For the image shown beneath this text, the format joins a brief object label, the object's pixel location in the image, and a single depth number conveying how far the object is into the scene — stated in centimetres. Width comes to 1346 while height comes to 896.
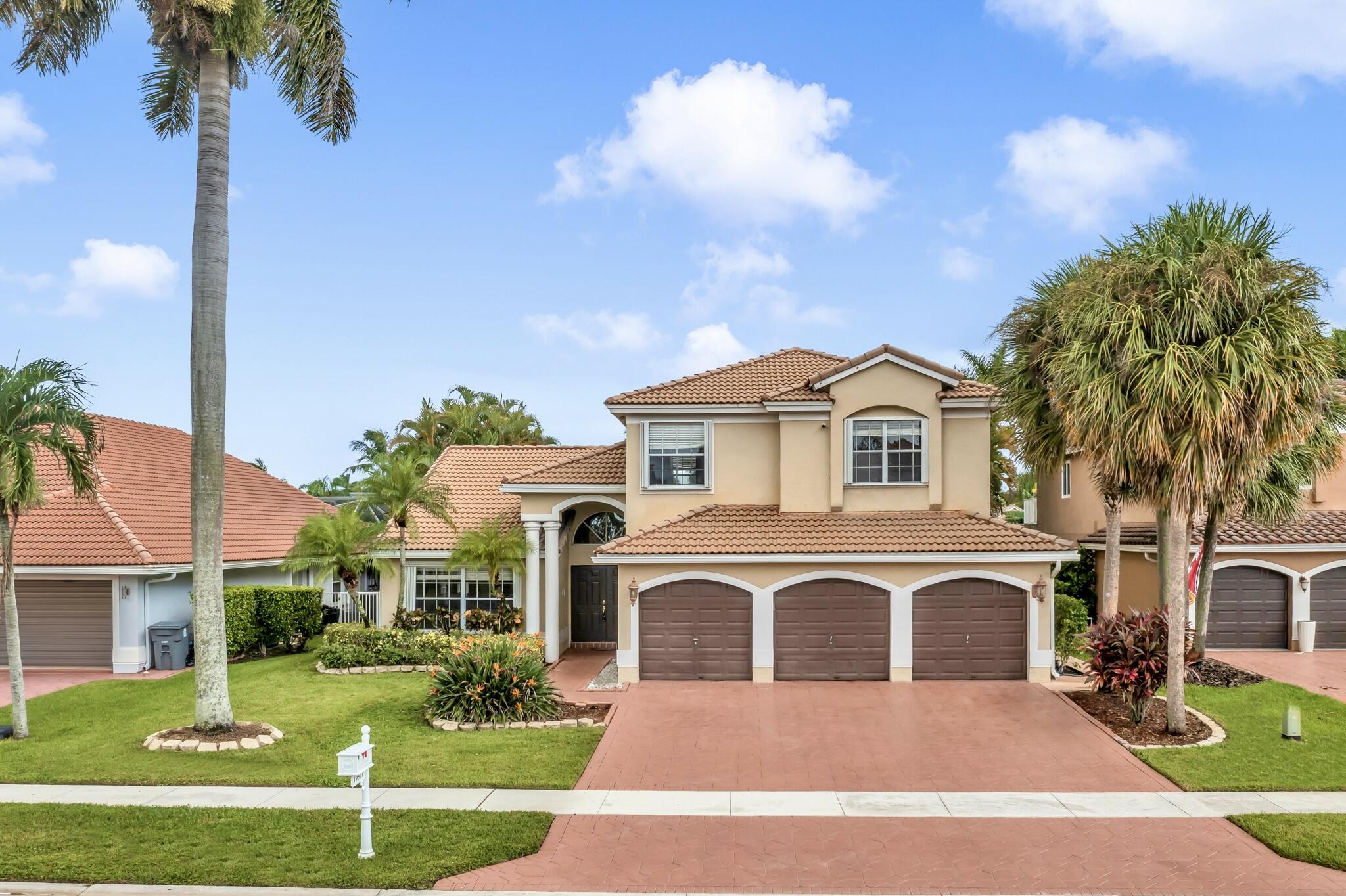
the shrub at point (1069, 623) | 2056
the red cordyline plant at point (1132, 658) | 1462
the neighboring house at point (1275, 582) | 2200
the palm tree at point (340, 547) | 2131
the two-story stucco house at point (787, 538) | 1816
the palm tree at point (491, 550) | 2191
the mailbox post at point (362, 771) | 877
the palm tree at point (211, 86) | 1376
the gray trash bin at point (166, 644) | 2052
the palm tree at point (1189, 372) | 1307
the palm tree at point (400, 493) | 2191
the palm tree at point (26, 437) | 1359
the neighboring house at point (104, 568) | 2006
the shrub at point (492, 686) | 1490
